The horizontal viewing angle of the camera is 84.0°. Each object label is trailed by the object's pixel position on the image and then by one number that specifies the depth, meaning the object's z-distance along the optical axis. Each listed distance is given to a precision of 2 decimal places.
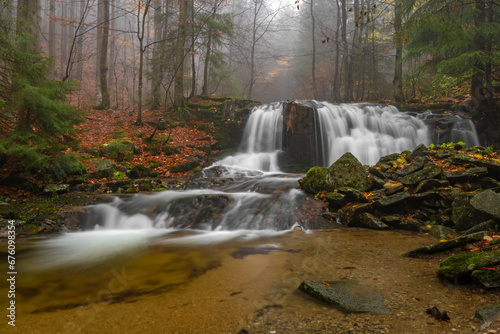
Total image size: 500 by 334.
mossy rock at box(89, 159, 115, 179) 8.38
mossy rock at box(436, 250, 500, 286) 2.62
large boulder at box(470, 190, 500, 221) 4.29
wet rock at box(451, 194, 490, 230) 4.91
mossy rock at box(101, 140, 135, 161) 9.80
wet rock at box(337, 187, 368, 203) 6.35
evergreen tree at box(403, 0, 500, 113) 11.05
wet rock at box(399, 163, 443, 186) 6.29
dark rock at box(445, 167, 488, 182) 6.09
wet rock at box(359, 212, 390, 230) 5.58
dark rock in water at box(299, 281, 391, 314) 2.47
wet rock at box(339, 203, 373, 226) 5.87
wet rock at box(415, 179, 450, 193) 6.07
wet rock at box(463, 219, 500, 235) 4.24
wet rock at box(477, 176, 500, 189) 5.94
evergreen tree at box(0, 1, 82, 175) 5.56
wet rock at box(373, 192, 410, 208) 5.90
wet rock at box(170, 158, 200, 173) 10.53
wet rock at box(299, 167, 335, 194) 7.33
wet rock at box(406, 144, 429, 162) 8.28
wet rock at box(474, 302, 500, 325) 2.04
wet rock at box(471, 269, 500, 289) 2.50
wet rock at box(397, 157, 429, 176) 6.81
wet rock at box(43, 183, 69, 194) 6.94
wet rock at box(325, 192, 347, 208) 6.48
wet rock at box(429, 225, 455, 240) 4.89
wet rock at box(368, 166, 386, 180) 7.43
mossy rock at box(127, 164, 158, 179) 9.41
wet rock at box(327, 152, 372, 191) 6.99
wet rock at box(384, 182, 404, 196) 6.27
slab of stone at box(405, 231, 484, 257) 3.63
